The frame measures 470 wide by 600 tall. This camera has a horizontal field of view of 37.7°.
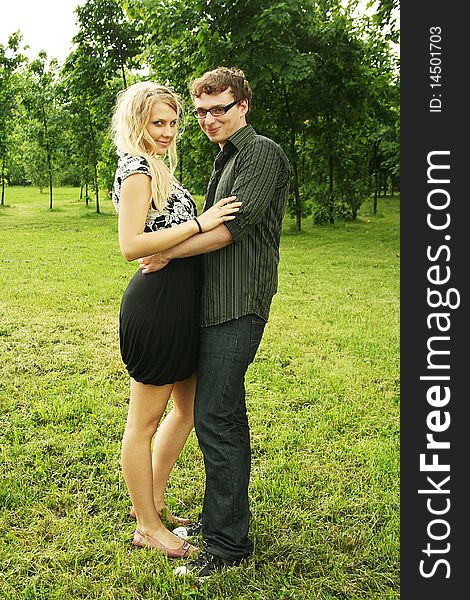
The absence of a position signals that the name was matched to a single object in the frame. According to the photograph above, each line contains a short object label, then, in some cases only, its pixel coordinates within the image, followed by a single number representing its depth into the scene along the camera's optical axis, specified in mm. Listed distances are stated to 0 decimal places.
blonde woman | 2670
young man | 2684
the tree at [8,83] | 20766
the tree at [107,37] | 17828
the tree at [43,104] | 22844
